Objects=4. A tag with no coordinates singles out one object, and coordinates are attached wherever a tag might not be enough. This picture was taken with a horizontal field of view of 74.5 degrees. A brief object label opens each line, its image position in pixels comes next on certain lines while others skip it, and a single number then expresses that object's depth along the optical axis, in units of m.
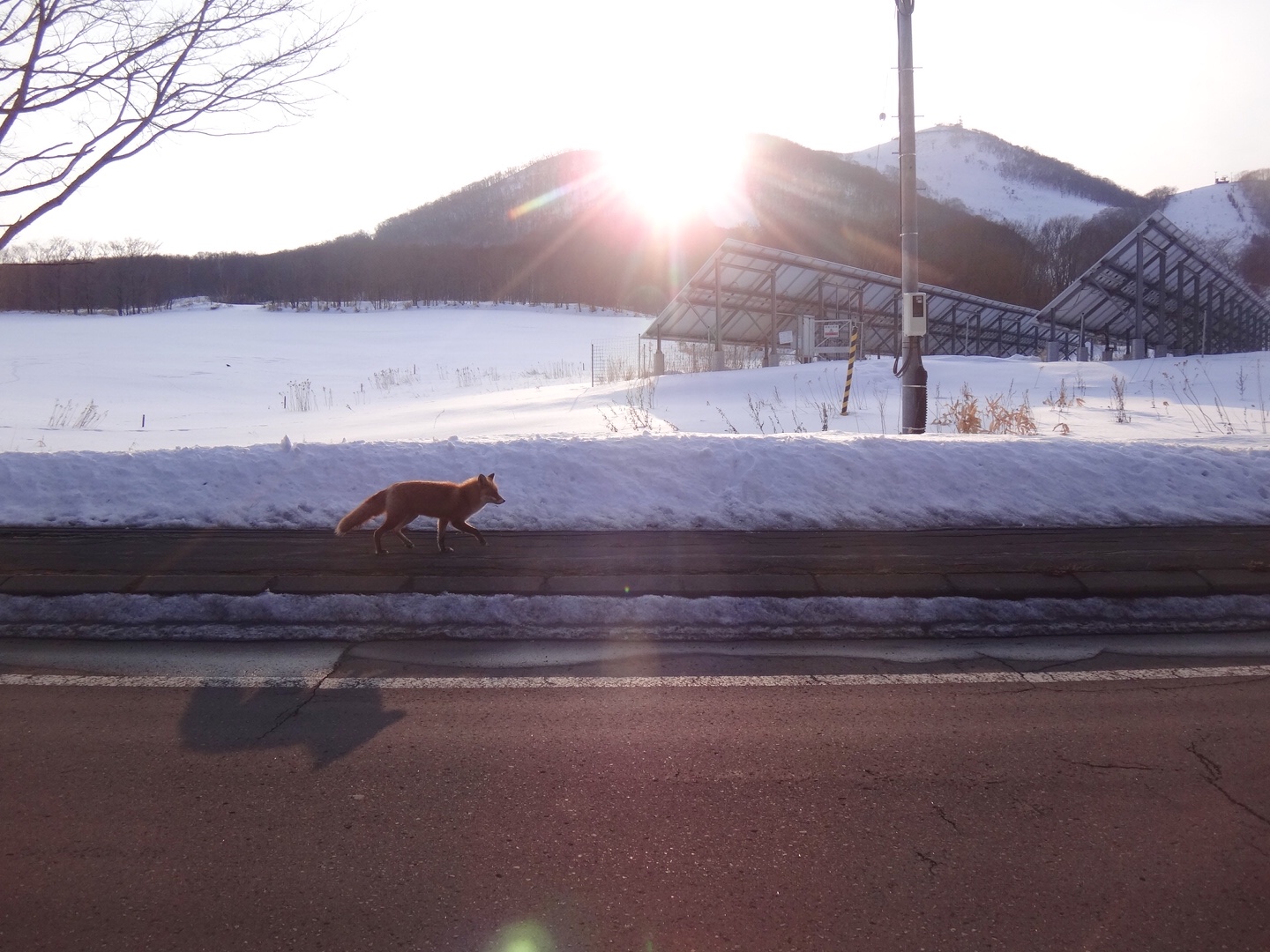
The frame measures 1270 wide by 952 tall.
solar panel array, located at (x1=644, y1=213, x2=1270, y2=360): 34.34
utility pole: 11.76
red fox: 7.03
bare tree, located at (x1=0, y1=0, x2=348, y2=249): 9.91
